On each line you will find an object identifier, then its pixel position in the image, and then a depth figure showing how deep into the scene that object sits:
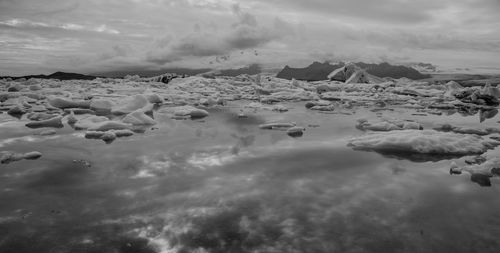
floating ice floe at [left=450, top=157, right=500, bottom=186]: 4.02
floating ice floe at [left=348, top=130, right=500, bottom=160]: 5.14
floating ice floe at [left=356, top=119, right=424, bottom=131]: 7.01
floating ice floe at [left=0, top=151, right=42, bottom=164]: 4.56
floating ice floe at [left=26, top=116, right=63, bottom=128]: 7.64
